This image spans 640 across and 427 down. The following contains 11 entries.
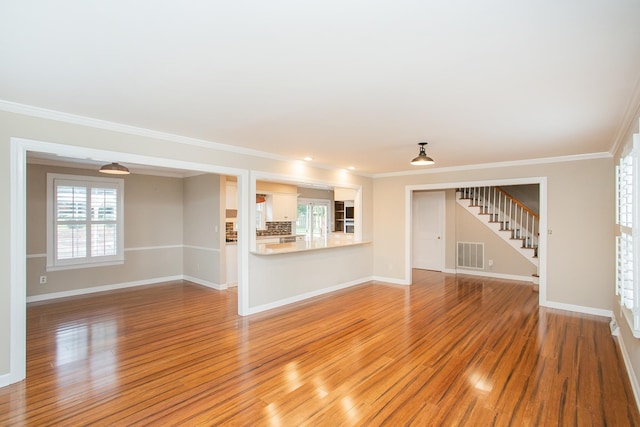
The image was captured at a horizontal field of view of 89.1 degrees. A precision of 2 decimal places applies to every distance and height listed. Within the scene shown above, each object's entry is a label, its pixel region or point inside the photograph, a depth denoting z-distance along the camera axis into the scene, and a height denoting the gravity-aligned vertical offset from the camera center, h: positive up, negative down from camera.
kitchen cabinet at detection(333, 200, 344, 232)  11.26 -0.05
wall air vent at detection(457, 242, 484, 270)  7.97 -1.01
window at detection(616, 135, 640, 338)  2.40 -0.20
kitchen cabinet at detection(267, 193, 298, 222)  8.54 +0.20
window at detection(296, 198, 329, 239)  10.20 -0.11
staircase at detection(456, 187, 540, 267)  7.47 -0.01
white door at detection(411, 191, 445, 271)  8.46 -0.39
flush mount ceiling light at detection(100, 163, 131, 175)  4.78 +0.68
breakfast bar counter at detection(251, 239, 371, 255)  5.16 -0.58
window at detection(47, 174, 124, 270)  5.79 -0.13
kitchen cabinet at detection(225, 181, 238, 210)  6.78 +0.41
